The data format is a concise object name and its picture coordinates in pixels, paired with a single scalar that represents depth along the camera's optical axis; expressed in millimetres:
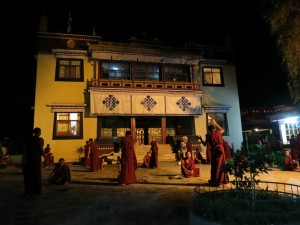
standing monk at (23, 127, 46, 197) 6438
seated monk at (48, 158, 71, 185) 8312
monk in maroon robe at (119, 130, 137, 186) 7958
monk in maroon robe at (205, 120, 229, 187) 7175
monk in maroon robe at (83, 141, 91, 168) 13927
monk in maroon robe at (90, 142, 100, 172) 11670
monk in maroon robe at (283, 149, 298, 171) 10370
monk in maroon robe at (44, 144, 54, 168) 14636
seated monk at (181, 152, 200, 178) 9345
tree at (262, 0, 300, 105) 9148
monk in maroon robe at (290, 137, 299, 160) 11925
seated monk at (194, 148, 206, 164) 15078
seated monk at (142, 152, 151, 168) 13486
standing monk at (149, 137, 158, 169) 13219
